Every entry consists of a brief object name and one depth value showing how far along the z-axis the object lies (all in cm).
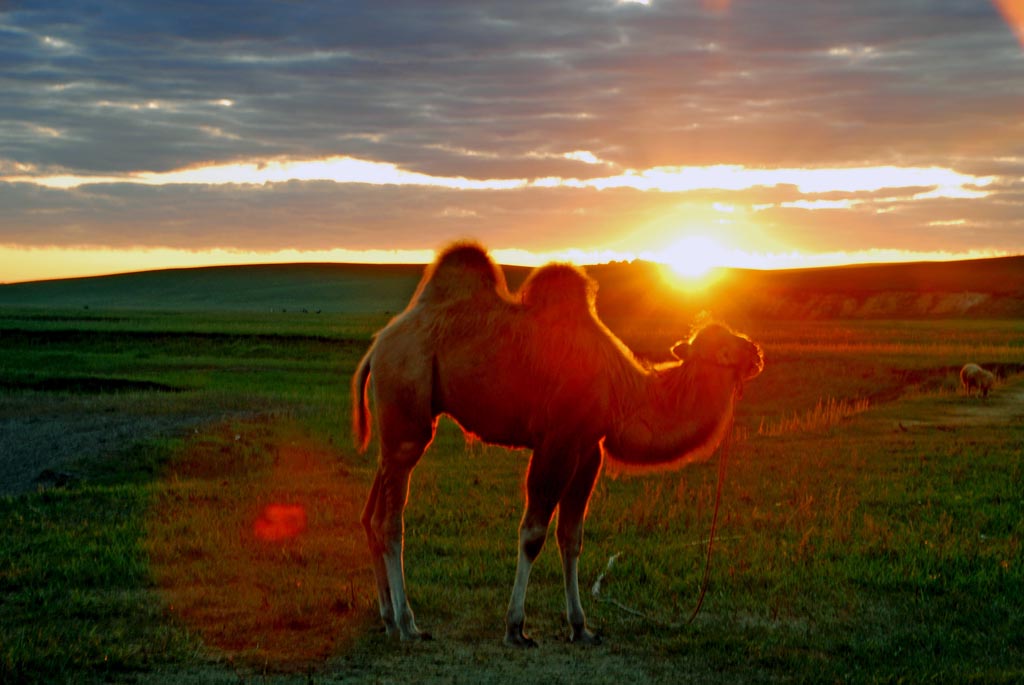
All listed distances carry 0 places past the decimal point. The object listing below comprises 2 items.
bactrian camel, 834
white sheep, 3128
